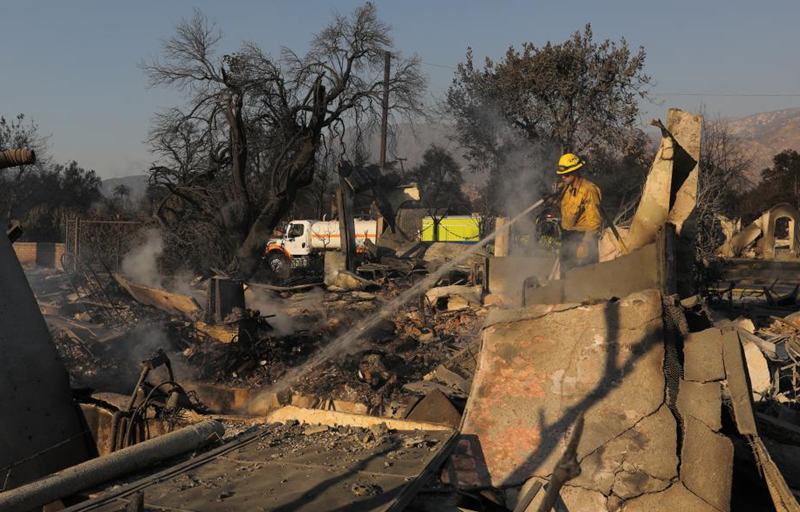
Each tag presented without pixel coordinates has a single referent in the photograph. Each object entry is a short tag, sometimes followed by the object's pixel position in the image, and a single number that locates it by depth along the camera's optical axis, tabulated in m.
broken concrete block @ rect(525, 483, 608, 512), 4.16
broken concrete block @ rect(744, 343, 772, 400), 6.79
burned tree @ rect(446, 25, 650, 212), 24.16
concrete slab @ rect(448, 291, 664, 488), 4.54
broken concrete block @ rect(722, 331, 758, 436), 4.31
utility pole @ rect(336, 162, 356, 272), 15.20
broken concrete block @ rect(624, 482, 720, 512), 3.98
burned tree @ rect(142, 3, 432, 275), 20.94
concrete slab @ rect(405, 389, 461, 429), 5.54
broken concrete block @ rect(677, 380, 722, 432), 4.31
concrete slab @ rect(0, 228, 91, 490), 5.38
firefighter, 7.36
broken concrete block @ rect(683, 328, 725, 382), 4.54
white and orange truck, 22.89
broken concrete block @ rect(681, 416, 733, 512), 3.99
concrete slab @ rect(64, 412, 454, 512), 3.63
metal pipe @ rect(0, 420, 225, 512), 3.76
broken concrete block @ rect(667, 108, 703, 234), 6.53
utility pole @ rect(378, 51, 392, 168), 25.85
